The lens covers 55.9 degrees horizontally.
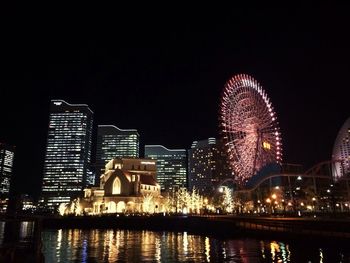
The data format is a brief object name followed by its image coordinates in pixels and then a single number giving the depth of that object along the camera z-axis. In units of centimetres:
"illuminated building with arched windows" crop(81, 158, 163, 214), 12562
